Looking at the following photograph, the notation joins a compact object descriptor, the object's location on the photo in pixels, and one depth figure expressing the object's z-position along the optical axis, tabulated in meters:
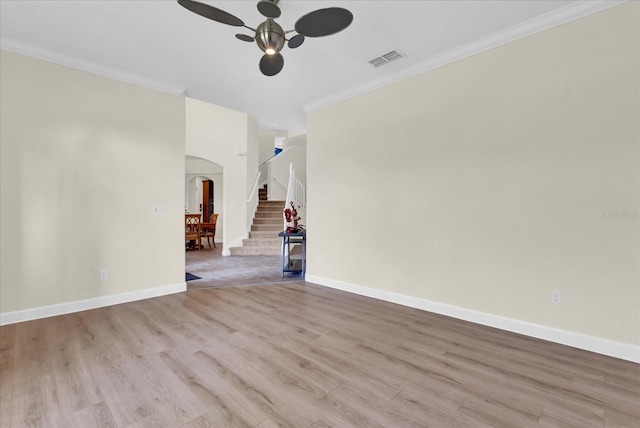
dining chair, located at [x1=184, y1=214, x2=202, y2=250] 8.48
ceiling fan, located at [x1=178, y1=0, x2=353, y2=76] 1.96
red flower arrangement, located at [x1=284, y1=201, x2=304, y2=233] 5.28
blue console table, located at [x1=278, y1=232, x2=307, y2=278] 5.30
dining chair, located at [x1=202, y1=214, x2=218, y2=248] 9.20
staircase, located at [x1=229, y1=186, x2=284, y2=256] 7.72
